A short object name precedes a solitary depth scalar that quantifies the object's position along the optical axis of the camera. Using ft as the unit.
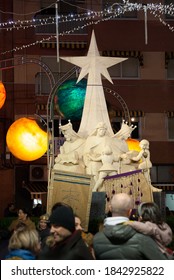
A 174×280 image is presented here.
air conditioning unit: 102.47
